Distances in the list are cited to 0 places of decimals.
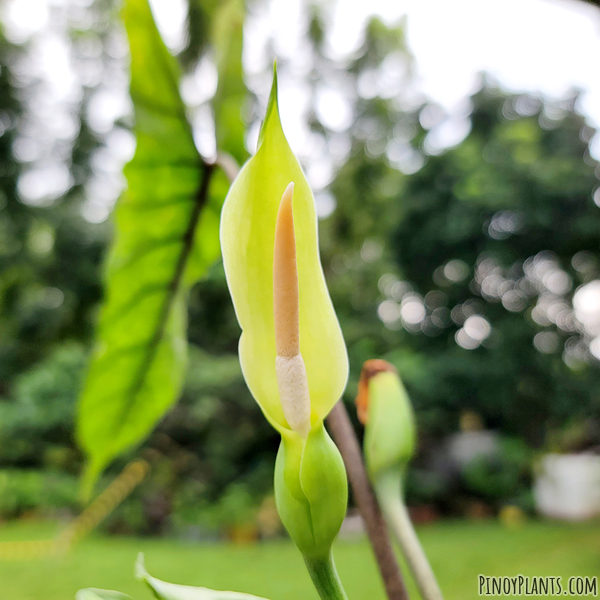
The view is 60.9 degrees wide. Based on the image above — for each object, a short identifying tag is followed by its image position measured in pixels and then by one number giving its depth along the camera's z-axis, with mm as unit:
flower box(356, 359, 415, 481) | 174
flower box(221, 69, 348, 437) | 126
